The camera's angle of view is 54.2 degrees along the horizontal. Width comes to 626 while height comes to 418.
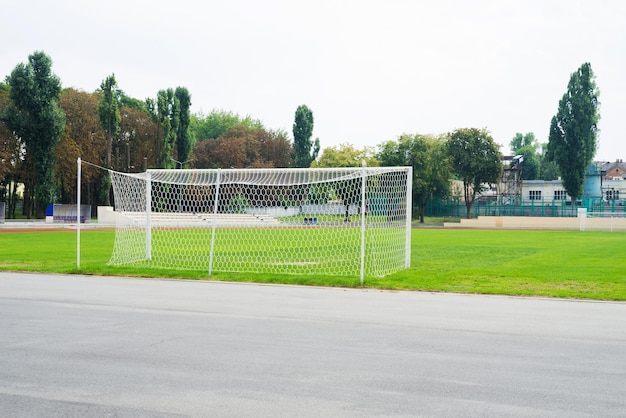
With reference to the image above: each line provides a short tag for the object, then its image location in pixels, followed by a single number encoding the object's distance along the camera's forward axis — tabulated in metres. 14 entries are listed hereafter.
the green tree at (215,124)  92.50
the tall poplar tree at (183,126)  60.00
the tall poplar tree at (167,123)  56.34
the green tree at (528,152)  103.67
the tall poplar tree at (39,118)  50.56
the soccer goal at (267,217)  15.71
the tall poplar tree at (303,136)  71.62
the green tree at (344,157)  59.71
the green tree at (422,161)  54.16
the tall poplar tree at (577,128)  56.31
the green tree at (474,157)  55.62
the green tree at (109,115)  53.50
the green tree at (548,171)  108.22
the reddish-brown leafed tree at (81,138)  55.84
